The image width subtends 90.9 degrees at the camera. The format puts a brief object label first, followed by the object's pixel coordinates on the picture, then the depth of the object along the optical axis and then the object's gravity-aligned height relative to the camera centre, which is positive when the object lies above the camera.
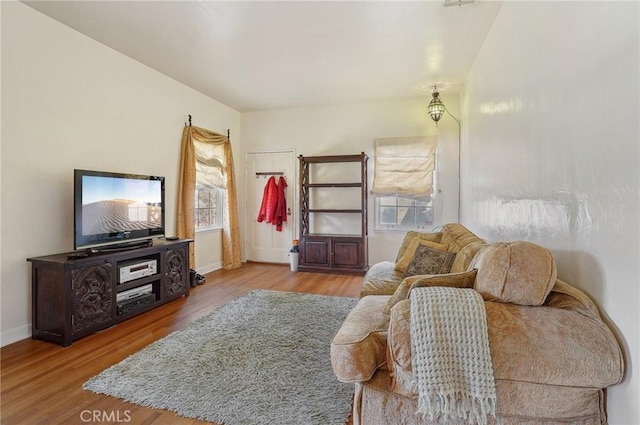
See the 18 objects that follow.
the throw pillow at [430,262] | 2.58 -0.41
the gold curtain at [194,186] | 4.45 +0.42
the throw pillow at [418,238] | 3.31 -0.26
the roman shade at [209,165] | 4.81 +0.76
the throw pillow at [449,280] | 1.49 -0.32
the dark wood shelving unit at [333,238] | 4.96 -0.39
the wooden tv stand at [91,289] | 2.55 -0.69
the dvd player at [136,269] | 3.06 -0.57
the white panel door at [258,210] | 5.70 +0.06
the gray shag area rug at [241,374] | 1.75 -1.07
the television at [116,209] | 2.86 +0.04
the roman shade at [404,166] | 4.98 +0.76
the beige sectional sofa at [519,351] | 1.12 -0.52
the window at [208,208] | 4.98 +0.08
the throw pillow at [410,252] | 2.94 -0.38
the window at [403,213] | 5.09 +0.00
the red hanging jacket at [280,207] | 5.55 +0.11
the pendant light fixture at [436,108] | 4.47 +1.50
